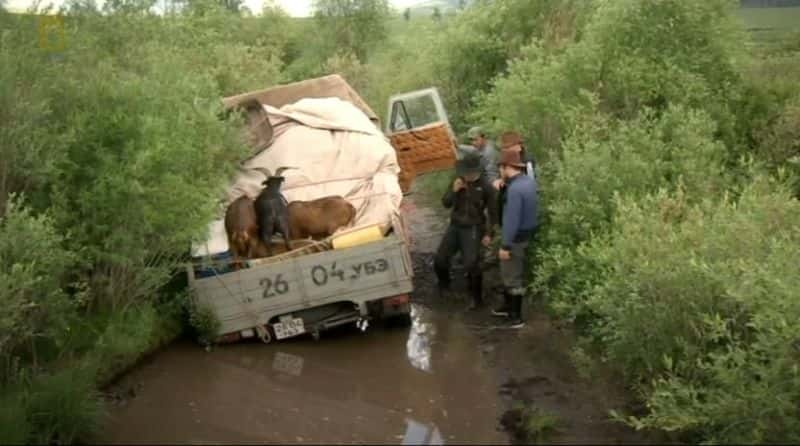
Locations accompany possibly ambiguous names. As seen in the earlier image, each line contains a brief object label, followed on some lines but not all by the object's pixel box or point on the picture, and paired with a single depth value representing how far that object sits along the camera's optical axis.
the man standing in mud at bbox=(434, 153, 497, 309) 10.43
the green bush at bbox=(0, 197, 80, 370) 7.00
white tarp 10.86
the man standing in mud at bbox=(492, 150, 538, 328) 9.52
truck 9.22
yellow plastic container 9.55
